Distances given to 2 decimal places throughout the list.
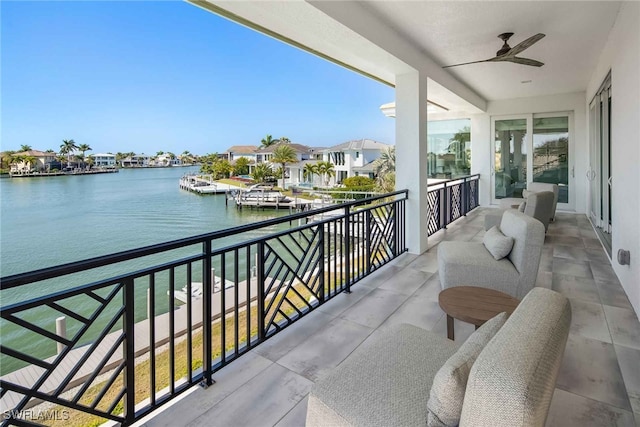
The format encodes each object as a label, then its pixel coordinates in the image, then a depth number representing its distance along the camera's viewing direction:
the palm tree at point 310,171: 28.69
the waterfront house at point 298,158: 32.84
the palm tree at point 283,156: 32.19
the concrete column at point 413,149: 4.35
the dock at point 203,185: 26.88
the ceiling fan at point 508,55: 3.53
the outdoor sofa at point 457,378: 0.77
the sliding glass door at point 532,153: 7.46
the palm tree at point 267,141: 41.44
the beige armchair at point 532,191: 6.08
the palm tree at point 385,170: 19.16
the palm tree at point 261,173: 30.59
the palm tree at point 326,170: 28.36
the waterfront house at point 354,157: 27.58
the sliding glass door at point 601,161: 4.42
